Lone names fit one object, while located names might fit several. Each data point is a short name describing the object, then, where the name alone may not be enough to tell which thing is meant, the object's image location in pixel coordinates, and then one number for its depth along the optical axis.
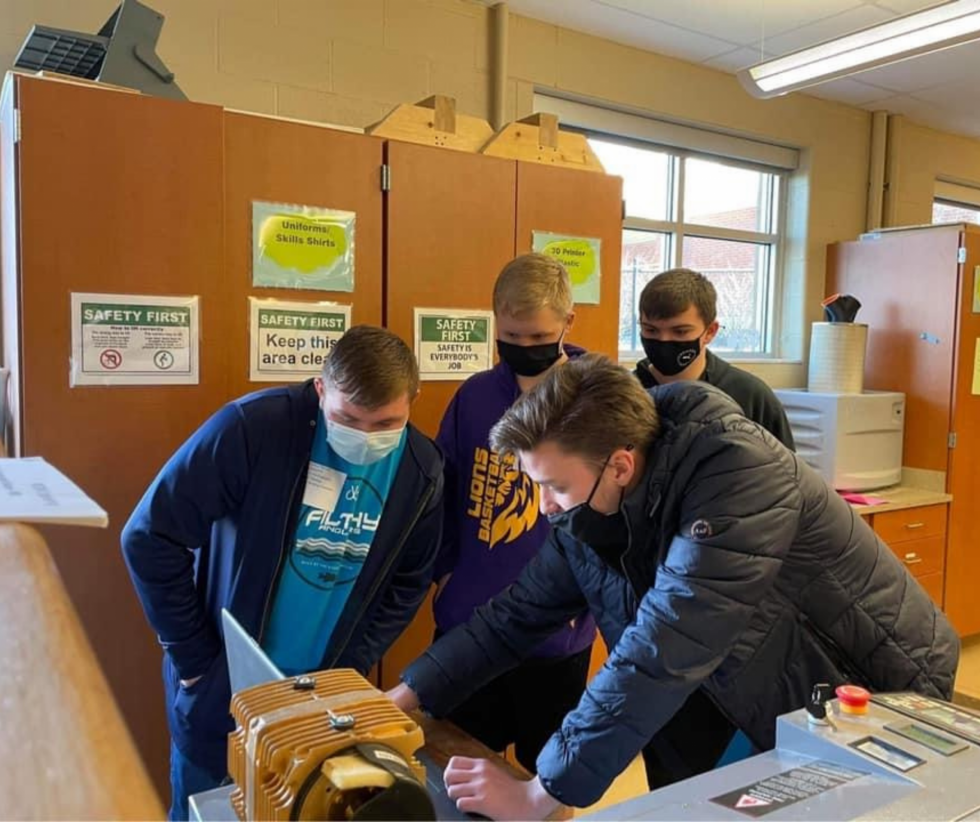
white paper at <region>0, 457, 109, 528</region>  0.55
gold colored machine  0.54
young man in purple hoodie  1.71
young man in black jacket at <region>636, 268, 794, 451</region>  2.04
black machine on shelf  1.85
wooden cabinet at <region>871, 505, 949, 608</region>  3.68
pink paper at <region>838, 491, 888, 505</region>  3.65
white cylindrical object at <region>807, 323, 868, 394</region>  3.83
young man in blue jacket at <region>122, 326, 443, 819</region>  1.41
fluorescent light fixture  2.25
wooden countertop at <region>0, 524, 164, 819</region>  0.31
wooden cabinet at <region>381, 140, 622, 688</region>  2.20
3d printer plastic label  2.46
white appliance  3.69
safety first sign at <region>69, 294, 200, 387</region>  1.76
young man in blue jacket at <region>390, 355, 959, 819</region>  1.04
